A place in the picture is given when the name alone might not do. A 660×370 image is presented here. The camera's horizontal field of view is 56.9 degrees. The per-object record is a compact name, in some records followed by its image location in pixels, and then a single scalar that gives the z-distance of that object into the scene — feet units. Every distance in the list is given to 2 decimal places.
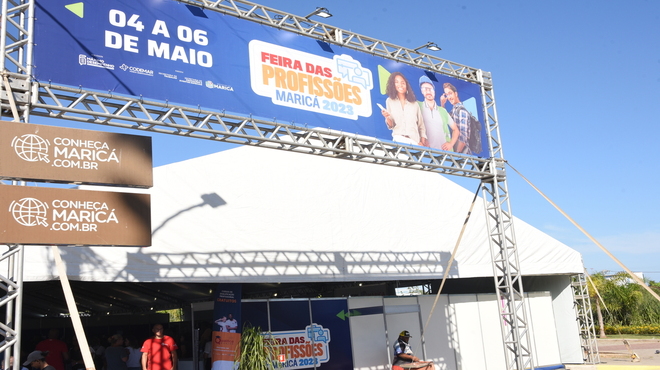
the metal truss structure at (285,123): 27.25
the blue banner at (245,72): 29.53
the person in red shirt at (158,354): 34.76
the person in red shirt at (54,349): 35.47
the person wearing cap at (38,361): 30.72
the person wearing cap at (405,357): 41.32
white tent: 37.99
